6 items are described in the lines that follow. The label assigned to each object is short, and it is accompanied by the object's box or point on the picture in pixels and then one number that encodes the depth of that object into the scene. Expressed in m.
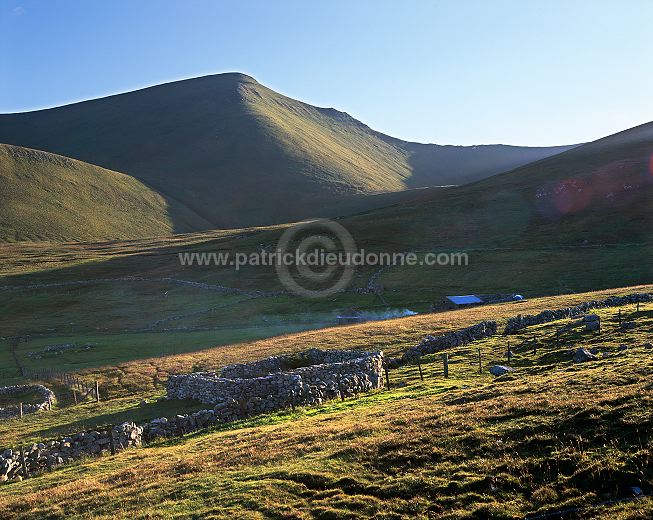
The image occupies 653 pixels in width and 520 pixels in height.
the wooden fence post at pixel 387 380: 32.99
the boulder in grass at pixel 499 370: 30.48
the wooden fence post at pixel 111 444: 26.11
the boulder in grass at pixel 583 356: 28.88
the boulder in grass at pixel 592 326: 37.12
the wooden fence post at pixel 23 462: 24.72
